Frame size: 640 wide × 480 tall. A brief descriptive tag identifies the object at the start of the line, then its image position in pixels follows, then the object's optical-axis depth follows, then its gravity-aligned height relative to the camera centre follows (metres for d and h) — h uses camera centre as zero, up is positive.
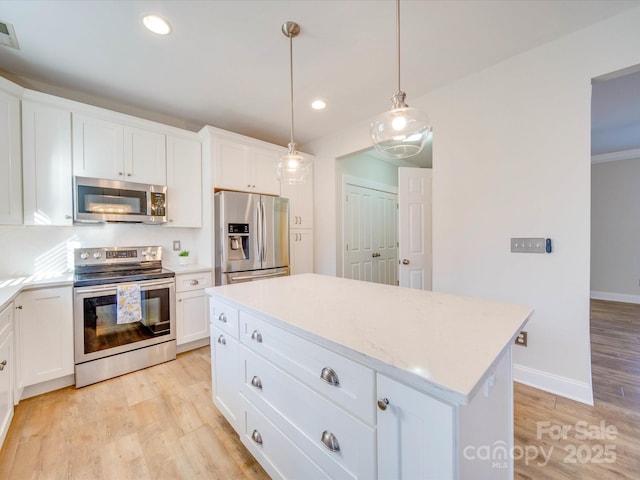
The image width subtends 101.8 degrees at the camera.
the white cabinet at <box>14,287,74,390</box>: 1.95 -0.74
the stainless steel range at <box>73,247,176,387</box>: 2.18 -0.68
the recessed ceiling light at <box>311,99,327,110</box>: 2.80 +1.47
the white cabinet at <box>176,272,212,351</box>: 2.72 -0.75
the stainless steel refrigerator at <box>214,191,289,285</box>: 2.88 +0.01
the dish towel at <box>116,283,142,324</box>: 2.28 -0.58
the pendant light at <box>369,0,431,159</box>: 1.40 +0.61
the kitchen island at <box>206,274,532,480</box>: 0.69 -0.50
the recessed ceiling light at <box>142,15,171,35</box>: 1.71 +1.45
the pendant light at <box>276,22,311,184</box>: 2.02 +0.57
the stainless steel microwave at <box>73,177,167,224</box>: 2.35 +0.37
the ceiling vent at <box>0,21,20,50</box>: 1.75 +1.44
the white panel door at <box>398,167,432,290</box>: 3.12 +0.12
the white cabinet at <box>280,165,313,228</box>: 3.65 +0.51
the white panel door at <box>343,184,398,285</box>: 3.99 +0.04
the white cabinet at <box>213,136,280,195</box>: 3.01 +0.88
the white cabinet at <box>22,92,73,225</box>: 2.14 +0.65
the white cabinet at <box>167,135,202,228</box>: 2.88 +0.65
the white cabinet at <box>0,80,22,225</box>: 1.96 +0.62
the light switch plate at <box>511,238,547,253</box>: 2.05 -0.07
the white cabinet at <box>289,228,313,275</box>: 3.66 -0.18
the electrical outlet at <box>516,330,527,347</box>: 2.17 -0.87
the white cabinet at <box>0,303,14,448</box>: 1.52 -0.81
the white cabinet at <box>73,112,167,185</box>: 2.37 +0.86
